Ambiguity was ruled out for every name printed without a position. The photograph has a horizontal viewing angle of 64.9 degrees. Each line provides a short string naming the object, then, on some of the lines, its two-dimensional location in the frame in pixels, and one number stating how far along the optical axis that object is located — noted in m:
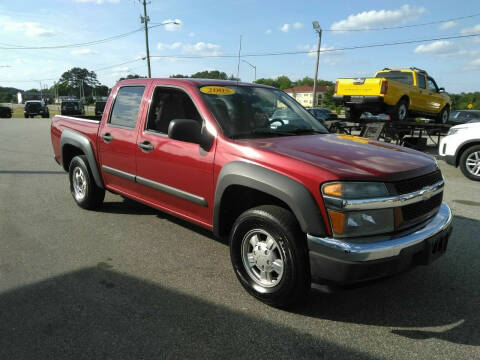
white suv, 7.95
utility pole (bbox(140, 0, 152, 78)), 34.72
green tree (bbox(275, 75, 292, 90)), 129.75
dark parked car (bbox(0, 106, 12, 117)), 35.99
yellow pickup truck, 11.50
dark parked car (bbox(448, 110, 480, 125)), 16.52
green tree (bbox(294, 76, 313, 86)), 150.12
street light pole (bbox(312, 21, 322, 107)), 29.97
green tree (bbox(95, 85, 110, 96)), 147.21
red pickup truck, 2.51
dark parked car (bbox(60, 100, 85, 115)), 35.89
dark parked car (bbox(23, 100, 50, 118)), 35.70
